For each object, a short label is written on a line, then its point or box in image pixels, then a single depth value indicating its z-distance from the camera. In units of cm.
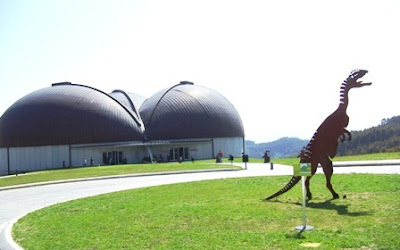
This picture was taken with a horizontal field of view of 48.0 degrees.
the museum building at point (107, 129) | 5612
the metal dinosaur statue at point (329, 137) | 1552
